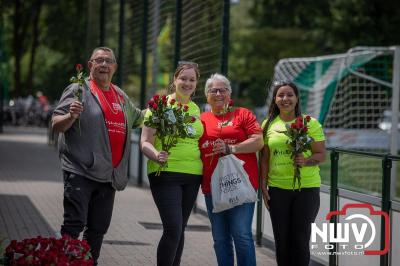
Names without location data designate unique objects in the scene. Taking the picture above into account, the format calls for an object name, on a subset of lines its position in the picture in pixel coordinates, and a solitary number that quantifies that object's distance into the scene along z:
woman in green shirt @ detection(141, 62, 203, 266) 12.73
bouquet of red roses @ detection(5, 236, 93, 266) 9.71
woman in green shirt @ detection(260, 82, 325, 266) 12.85
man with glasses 12.52
